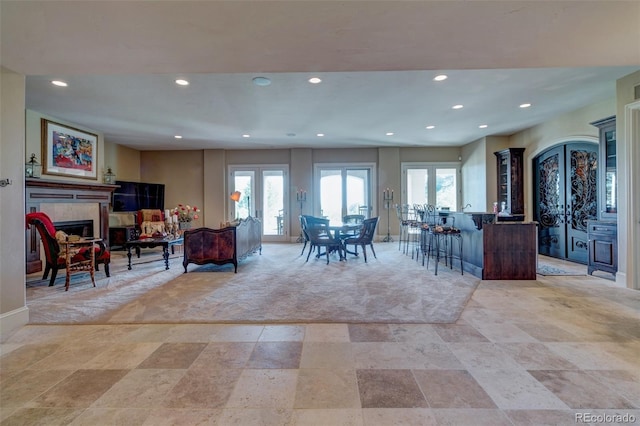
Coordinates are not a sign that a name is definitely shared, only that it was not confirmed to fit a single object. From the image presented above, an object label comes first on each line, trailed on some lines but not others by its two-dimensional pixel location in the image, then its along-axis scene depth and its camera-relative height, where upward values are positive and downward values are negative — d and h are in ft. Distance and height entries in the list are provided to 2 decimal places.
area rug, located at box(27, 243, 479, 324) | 9.91 -3.39
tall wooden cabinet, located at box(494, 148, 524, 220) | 22.22 +2.48
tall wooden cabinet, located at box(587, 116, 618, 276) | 13.60 +0.17
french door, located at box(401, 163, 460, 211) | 28.76 +3.06
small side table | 13.12 -1.99
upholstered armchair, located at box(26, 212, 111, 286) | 13.17 -1.42
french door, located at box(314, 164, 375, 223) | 29.01 +2.44
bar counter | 14.43 -1.83
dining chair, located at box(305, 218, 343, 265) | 18.85 -1.58
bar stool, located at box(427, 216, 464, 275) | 15.61 -1.65
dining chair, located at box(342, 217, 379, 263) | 19.01 -1.47
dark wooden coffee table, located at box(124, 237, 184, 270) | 16.51 -1.62
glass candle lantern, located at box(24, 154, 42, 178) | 16.30 +2.82
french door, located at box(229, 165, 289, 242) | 29.12 +2.11
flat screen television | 24.22 +1.73
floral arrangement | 19.38 +0.09
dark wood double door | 17.22 +1.00
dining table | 18.62 -1.11
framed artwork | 18.10 +4.43
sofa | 16.10 -1.74
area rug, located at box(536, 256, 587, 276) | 15.58 -3.21
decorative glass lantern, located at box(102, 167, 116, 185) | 22.75 +3.08
